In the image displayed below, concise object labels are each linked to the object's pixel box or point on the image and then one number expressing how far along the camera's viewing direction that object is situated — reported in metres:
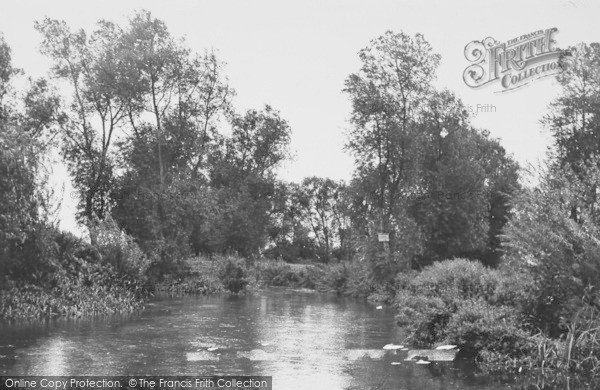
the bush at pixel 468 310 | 14.57
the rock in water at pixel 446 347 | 15.10
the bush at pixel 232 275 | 41.25
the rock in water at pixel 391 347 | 16.47
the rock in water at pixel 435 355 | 14.81
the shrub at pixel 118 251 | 28.86
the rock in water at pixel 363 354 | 15.24
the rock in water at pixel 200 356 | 14.46
